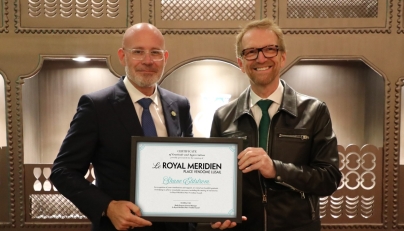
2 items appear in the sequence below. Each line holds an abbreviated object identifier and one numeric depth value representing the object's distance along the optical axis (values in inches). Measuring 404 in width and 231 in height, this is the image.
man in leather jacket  64.8
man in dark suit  63.5
